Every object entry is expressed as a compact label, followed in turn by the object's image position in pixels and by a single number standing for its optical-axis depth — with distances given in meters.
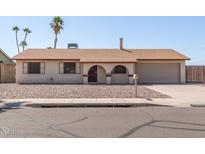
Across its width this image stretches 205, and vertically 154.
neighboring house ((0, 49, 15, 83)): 17.07
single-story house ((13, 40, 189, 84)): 15.72
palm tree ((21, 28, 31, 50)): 41.21
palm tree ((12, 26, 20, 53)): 40.11
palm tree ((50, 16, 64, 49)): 29.84
